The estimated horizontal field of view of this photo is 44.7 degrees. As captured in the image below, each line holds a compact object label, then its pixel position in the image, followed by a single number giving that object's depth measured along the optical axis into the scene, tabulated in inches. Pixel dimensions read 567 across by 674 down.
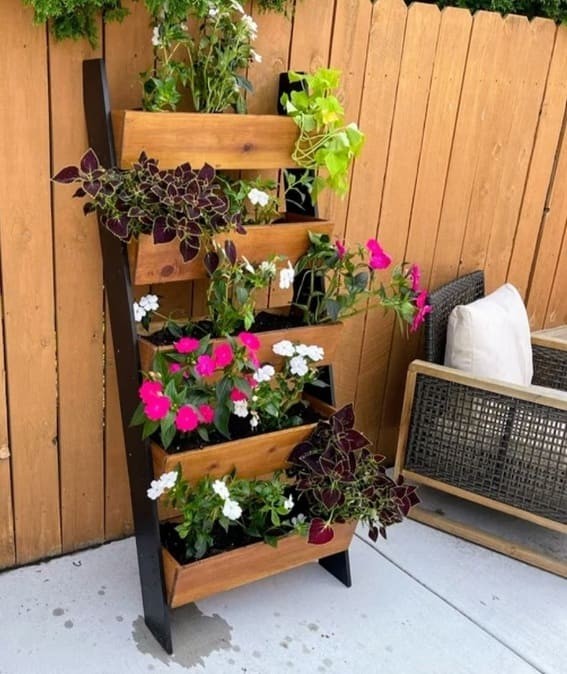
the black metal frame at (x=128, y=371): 61.3
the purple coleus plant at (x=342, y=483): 71.0
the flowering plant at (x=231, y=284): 63.1
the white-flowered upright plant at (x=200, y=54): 61.7
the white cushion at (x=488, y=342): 88.7
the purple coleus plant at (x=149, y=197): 57.5
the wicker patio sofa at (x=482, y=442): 82.7
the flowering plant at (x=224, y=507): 64.3
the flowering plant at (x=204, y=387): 59.6
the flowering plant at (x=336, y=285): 70.7
